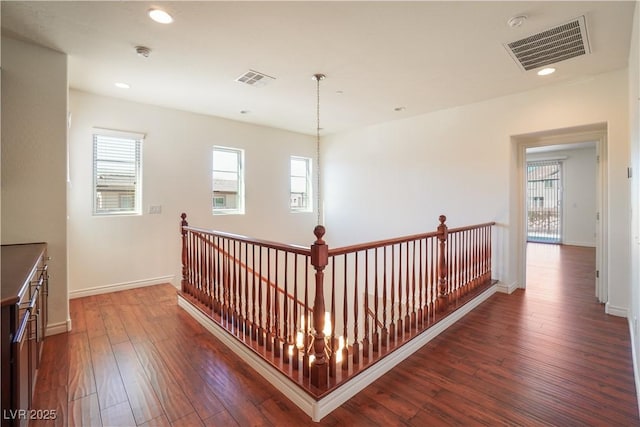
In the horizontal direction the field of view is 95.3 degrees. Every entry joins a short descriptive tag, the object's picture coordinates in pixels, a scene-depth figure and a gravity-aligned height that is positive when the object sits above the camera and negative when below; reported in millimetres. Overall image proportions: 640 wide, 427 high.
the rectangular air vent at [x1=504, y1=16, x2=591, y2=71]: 2508 +1570
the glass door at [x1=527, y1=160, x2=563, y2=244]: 8656 +347
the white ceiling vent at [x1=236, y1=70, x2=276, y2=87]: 3345 +1598
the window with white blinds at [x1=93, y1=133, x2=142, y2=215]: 4094 +567
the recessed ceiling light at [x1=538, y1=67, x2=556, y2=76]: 3242 +1592
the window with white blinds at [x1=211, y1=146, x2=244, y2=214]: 5270 +603
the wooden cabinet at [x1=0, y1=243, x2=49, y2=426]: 1281 -605
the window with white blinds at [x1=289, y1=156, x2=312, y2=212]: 6457 +643
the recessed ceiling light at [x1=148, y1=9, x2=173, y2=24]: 2243 +1553
